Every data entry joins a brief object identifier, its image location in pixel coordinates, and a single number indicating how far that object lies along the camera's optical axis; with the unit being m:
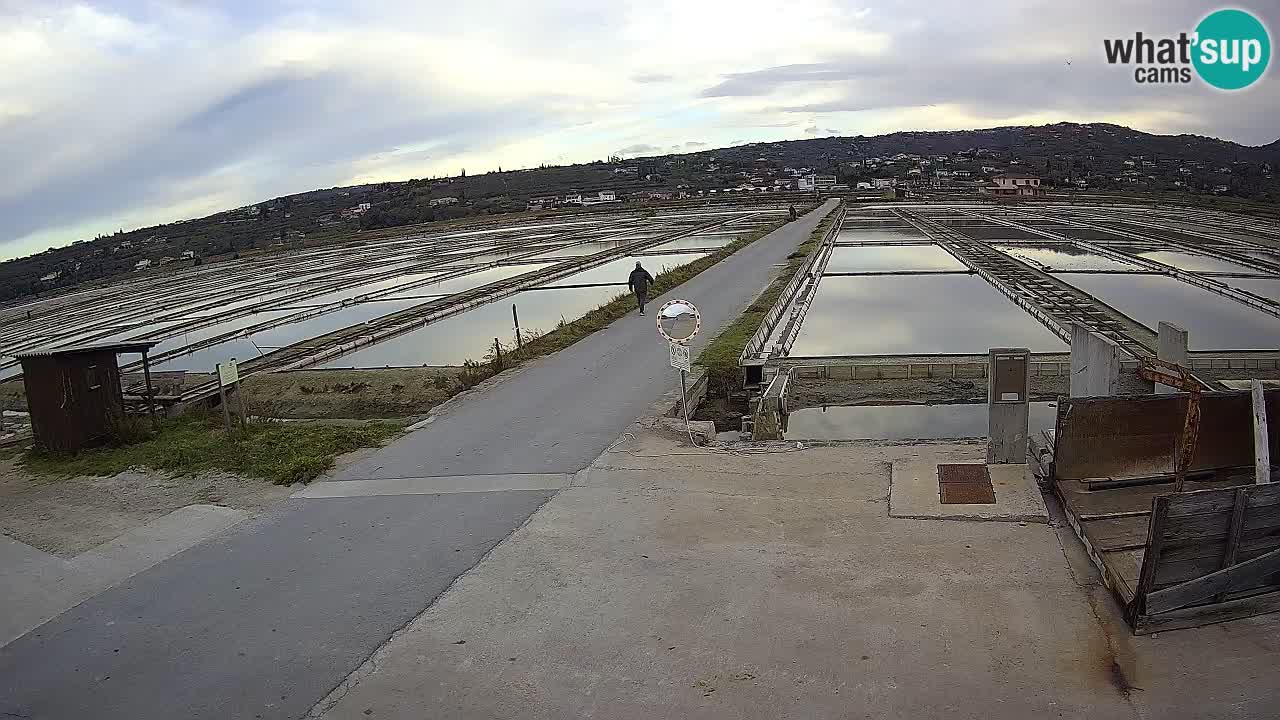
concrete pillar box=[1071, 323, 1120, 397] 7.25
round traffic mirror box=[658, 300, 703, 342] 9.39
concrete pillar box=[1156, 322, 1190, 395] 7.27
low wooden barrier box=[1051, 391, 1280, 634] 4.71
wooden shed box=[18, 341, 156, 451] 9.31
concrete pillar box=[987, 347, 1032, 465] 7.06
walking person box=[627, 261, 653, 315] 17.97
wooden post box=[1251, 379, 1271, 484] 5.77
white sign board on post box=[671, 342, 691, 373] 9.05
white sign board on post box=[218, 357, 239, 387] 9.60
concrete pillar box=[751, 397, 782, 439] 10.50
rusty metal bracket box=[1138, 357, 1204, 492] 5.94
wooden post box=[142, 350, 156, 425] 10.34
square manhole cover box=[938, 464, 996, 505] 6.61
